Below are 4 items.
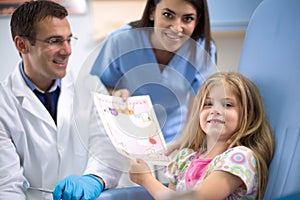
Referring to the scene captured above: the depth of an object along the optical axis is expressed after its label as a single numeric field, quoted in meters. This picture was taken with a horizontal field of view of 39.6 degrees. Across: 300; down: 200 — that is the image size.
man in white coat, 1.30
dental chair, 1.14
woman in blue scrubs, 1.35
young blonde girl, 1.09
